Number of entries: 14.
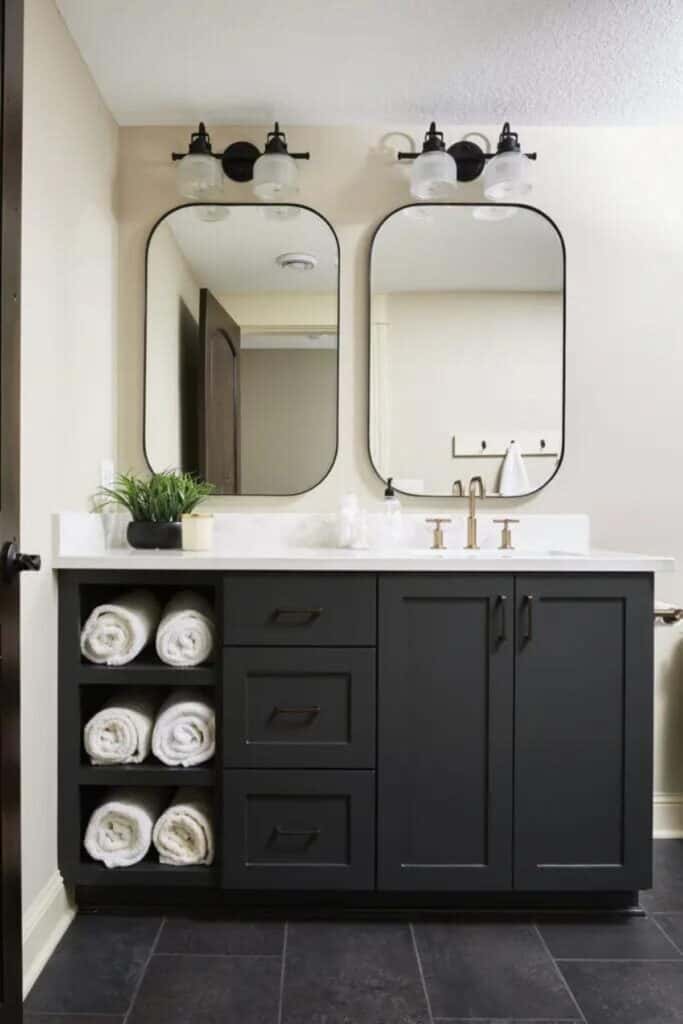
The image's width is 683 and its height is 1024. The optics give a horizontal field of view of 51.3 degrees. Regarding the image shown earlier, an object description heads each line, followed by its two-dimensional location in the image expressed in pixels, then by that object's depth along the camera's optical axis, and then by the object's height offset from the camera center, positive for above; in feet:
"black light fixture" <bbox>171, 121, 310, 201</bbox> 7.15 +3.35
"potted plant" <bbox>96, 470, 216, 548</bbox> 6.82 -0.10
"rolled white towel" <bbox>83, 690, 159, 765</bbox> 5.76 -1.96
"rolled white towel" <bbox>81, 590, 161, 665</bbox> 5.80 -1.15
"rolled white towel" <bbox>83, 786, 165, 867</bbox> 5.73 -2.74
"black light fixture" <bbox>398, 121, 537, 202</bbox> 7.06 +3.31
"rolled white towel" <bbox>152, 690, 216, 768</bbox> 5.76 -1.94
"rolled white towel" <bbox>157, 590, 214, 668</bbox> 5.83 -1.17
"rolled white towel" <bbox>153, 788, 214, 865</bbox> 5.75 -2.77
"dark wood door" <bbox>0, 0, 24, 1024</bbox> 3.97 -0.06
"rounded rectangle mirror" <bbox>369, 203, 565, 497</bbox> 7.47 +1.59
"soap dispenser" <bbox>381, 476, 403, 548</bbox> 7.32 -0.28
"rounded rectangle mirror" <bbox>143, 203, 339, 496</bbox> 7.46 +1.56
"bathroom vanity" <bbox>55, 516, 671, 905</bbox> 5.73 -1.83
